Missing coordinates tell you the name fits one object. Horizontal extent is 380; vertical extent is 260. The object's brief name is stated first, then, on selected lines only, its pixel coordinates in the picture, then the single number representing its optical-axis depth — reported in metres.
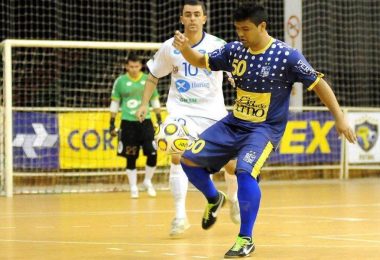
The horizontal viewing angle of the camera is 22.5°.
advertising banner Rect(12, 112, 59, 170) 16.17
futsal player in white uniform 8.94
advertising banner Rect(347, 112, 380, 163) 19.05
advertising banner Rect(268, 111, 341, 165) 18.44
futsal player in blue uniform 7.03
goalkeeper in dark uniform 14.75
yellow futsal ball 8.48
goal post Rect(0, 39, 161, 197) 14.95
